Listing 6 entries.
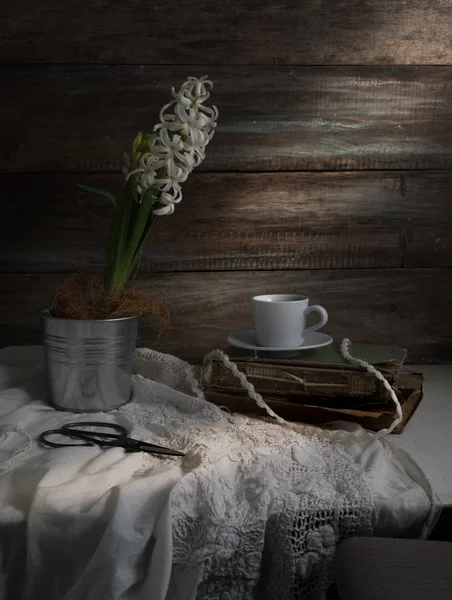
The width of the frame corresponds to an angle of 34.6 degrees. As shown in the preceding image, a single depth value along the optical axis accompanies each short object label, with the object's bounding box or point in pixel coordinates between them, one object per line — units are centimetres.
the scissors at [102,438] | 92
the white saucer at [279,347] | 111
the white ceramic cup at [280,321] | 112
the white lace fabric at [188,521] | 76
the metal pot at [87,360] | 105
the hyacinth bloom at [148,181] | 99
